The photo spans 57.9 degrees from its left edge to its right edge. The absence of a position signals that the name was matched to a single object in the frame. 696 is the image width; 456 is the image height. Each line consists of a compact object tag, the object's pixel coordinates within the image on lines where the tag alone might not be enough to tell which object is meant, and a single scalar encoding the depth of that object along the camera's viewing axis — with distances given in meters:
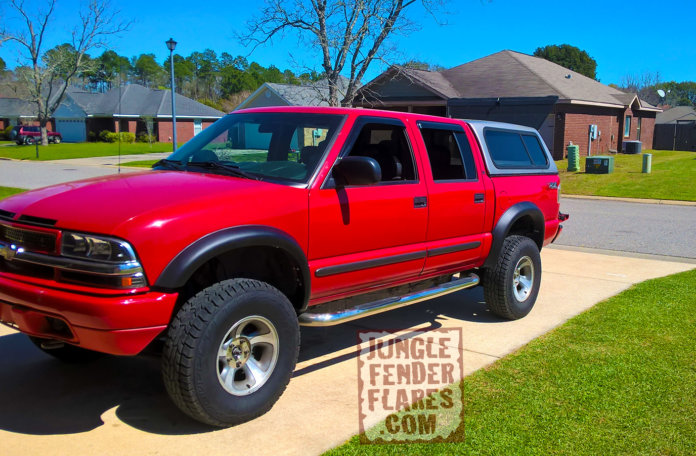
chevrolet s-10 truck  3.56
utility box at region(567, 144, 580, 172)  25.61
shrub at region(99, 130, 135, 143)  54.81
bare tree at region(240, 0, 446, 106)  21.59
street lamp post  25.90
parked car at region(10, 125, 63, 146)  55.92
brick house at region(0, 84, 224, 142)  58.31
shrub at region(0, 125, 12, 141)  66.94
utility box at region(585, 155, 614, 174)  24.73
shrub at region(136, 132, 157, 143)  56.85
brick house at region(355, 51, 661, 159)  30.11
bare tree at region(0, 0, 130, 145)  56.59
